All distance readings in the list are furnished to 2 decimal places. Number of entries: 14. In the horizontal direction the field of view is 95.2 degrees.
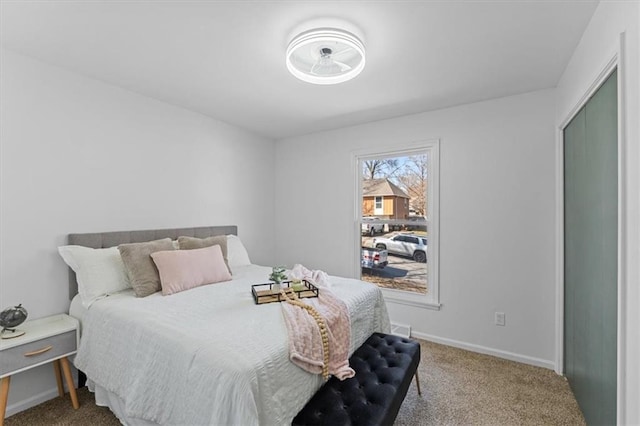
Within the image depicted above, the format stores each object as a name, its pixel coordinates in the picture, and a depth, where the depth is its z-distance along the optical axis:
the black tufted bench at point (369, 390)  1.37
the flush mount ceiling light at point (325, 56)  1.71
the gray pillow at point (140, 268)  2.14
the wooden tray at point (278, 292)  1.99
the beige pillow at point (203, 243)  2.65
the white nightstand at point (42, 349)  1.72
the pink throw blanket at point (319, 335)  1.48
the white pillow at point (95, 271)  2.06
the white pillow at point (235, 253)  3.11
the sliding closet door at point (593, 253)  1.44
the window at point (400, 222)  3.17
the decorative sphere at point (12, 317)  1.79
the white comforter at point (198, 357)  1.25
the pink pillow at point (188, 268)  2.21
